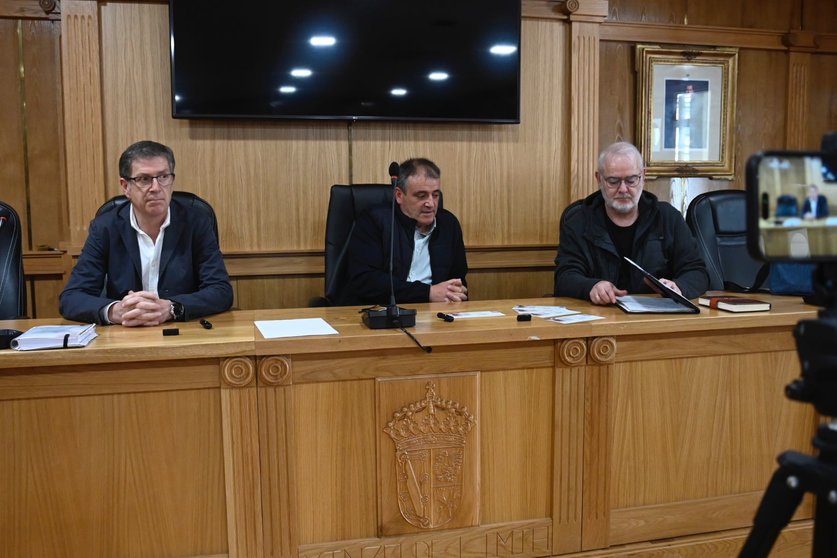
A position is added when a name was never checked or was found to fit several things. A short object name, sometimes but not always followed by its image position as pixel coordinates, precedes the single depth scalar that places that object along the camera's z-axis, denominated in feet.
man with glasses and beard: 8.13
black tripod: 2.90
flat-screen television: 9.89
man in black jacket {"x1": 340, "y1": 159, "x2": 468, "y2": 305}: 8.70
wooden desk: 5.35
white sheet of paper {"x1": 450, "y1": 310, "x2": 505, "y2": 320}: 6.66
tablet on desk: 6.61
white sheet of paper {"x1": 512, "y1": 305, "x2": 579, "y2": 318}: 6.70
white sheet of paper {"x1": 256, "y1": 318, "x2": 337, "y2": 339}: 5.80
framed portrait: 12.40
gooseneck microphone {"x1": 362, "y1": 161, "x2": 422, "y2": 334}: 6.04
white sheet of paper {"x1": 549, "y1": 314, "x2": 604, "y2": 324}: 6.30
